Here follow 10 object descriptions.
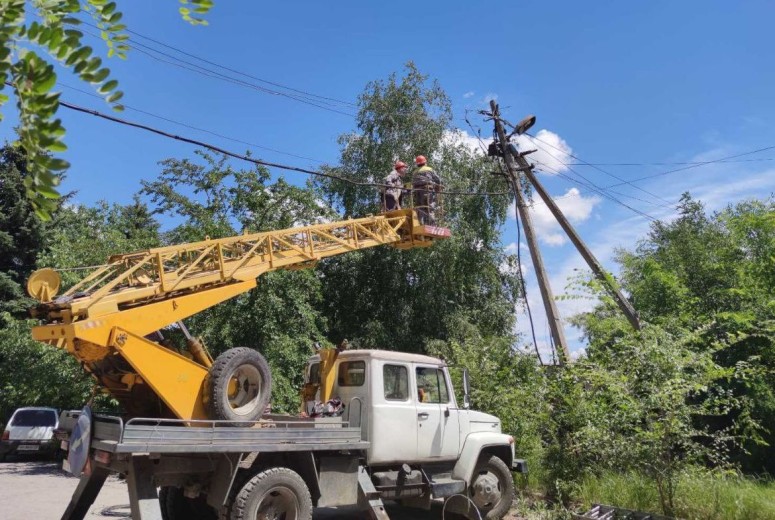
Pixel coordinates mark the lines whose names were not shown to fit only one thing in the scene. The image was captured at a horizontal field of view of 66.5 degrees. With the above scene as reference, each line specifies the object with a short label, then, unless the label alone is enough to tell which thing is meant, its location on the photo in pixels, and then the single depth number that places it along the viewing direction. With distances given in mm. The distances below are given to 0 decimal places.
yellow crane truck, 6160
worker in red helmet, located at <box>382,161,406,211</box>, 12008
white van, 17547
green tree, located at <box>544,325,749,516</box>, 8039
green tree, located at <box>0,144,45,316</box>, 24062
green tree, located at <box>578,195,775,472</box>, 11664
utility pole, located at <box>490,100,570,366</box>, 14095
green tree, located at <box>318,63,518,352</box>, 22328
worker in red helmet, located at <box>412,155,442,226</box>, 11328
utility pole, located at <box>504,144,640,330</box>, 13555
